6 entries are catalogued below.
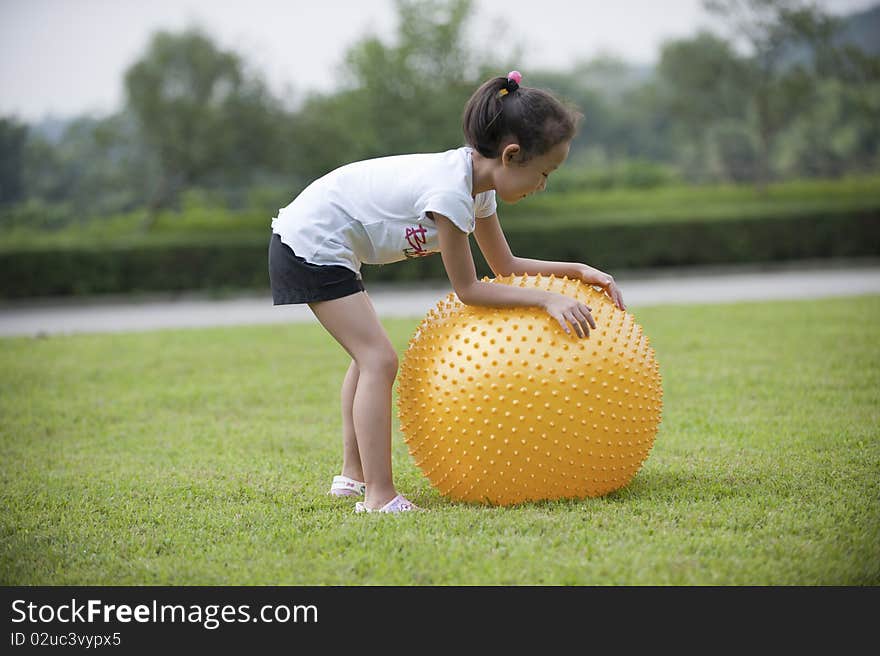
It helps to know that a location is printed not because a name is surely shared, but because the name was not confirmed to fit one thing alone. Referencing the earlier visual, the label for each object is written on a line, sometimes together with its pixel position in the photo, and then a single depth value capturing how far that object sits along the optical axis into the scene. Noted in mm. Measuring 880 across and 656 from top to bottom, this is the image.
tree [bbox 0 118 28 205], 22422
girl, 3859
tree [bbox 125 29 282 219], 22578
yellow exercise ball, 3920
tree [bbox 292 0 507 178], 23078
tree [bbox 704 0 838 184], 27203
